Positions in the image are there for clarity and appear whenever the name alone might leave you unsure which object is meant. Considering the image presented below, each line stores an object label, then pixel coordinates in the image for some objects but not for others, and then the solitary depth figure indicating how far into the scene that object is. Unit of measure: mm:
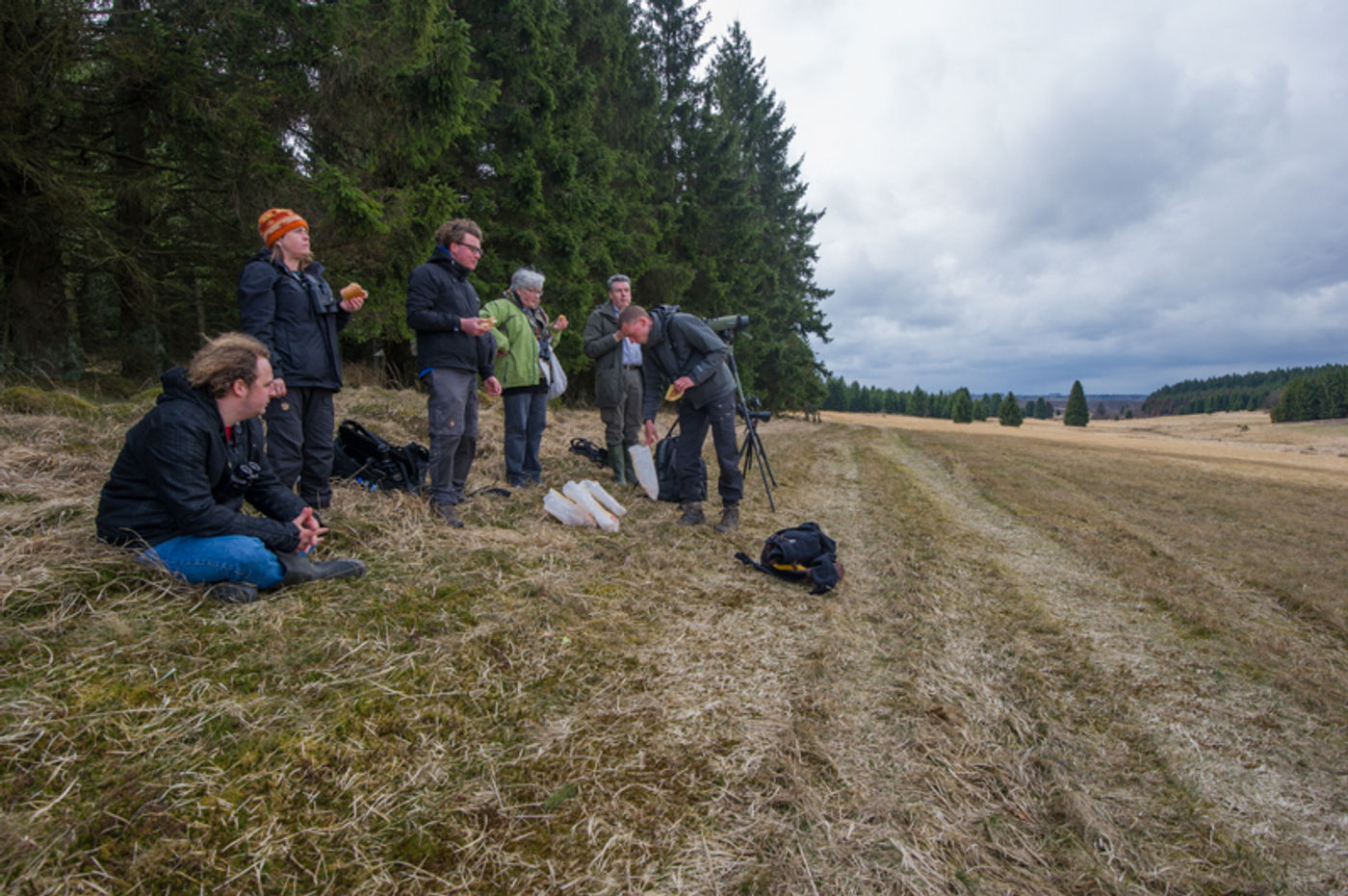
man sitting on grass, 2576
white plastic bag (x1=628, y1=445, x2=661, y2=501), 6367
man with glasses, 4477
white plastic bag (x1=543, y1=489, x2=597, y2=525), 4969
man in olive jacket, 6531
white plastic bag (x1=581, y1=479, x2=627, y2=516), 5449
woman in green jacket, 5664
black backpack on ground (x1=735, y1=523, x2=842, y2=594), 4184
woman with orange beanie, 3672
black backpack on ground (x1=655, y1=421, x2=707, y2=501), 6398
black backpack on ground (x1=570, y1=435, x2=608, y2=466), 7715
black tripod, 6551
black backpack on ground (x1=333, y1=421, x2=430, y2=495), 4902
